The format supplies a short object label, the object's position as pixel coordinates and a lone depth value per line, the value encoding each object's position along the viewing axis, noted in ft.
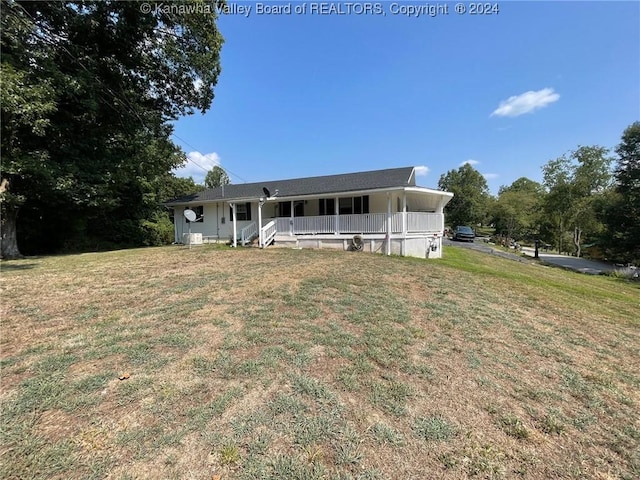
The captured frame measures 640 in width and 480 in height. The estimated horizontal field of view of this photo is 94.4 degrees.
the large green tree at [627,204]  71.20
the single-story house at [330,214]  41.27
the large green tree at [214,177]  161.27
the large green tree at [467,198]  158.81
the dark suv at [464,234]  96.43
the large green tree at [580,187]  82.58
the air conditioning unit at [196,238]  56.95
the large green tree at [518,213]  119.65
